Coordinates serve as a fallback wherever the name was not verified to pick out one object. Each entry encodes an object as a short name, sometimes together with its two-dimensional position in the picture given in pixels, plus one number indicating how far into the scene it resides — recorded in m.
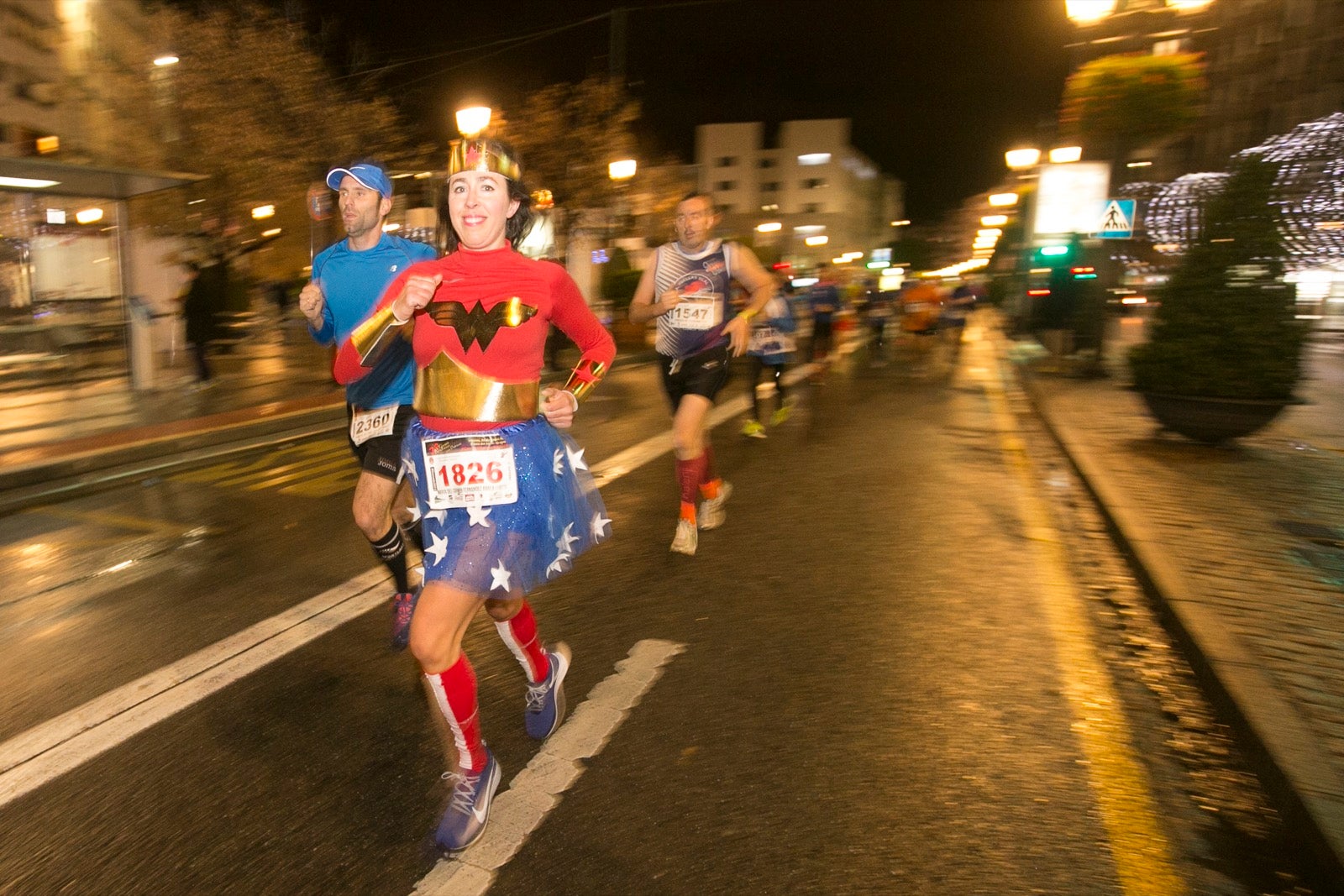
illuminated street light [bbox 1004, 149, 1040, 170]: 30.45
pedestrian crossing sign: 14.40
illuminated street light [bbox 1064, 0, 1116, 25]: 13.81
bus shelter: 10.30
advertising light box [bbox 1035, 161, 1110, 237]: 19.64
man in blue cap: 3.81
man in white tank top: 5.76
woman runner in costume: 2.76
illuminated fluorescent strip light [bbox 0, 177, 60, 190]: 10.02
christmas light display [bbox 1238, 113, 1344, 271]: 8.76
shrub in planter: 8.35
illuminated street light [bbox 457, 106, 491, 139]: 17.56
